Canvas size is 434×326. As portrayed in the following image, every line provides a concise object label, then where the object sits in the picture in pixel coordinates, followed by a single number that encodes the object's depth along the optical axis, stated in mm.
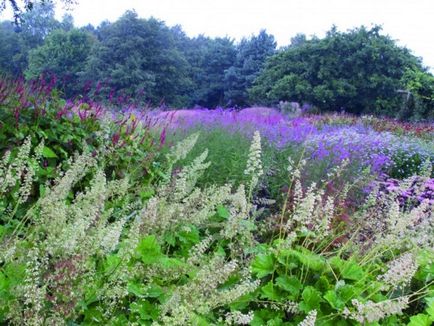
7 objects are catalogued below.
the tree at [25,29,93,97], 43719
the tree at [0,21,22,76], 52062
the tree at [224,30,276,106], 43375
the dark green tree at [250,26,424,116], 33344
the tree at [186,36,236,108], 45062
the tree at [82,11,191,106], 37344
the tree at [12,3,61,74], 52244
